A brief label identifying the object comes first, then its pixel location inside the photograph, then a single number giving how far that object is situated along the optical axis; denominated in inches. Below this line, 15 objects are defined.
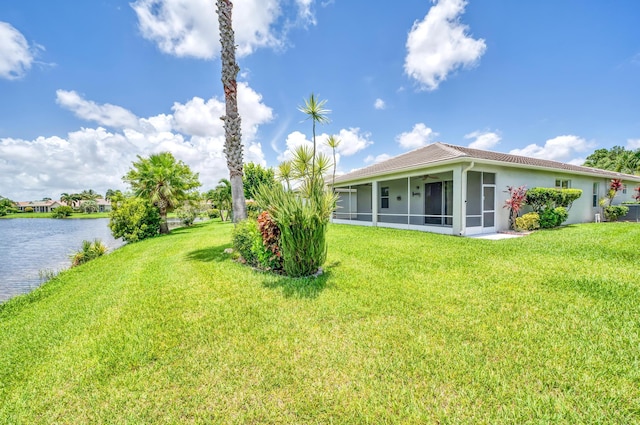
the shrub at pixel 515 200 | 437.1
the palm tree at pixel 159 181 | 750.5
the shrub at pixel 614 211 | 595.2
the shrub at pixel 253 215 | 315.0
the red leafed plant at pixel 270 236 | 240.1
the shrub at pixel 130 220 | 641.6
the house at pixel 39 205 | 3374.0
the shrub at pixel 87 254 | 447.8
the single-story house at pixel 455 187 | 418.4
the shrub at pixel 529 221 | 429.4
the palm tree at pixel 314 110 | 319.0
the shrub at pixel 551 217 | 450.3
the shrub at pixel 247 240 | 261.1
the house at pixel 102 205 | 3344.0
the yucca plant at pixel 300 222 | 215.5
